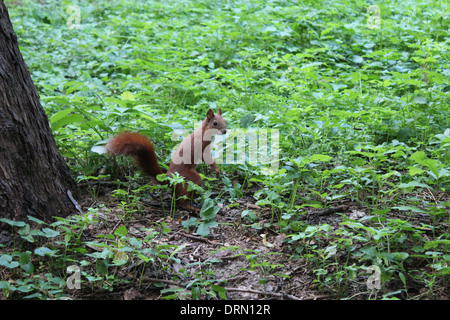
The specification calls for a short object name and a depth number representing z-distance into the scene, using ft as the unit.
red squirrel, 9.99
